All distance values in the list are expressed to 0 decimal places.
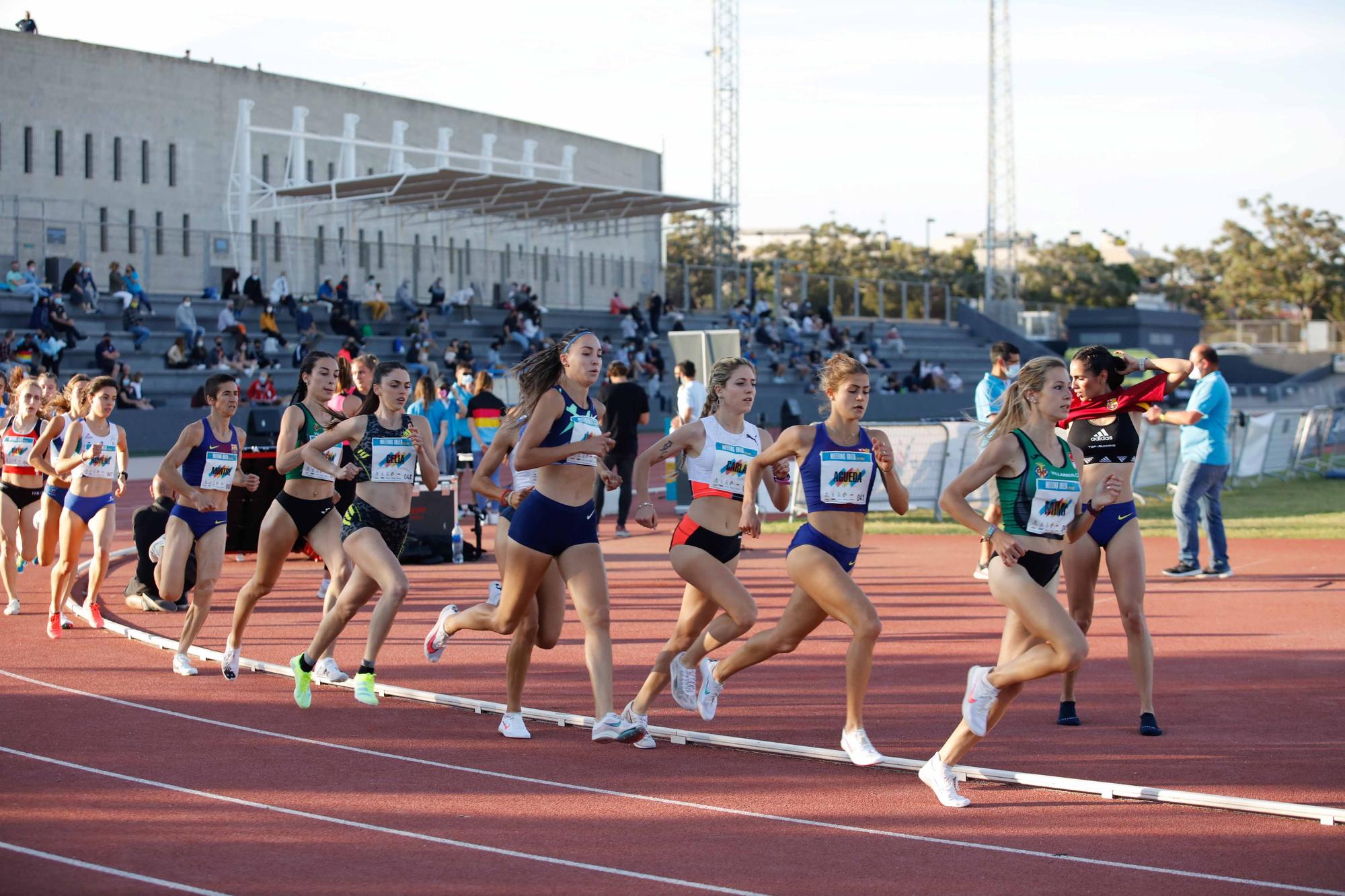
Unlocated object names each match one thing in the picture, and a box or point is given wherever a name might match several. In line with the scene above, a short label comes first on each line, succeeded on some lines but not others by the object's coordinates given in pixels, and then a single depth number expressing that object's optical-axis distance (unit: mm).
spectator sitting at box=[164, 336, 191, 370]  31016
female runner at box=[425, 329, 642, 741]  7145
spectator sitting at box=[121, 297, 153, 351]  31906
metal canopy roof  39250
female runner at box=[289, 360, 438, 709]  8102
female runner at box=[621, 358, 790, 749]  7379
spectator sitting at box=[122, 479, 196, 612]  12242
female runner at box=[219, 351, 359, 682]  8688
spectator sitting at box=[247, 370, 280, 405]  29078
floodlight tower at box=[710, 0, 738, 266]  70562
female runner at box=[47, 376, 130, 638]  10797
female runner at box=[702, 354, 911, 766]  6758
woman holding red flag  7648
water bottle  15336
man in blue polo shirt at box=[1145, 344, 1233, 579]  12477
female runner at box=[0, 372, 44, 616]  12117
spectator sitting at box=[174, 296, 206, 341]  32625
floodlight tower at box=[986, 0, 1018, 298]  74625
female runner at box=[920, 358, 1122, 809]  6156
